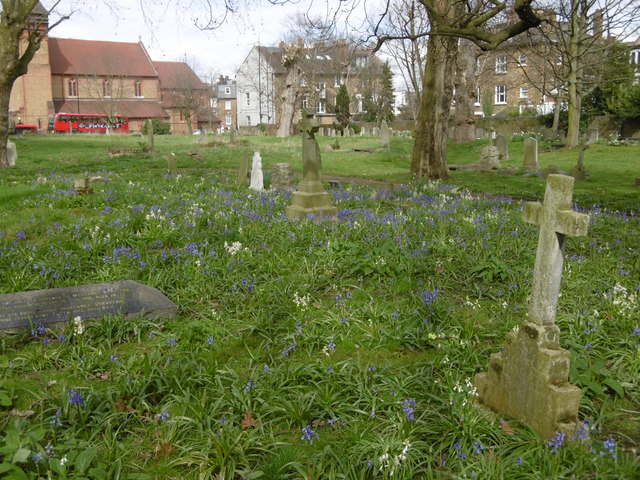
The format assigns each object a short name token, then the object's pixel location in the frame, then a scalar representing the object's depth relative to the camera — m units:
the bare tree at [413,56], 33.19
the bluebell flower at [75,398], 3.56
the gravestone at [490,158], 21.23
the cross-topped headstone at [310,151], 10.04
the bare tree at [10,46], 16.83
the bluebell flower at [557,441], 2.98
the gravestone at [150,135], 27.64
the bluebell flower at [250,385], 3.77
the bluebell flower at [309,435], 3.24
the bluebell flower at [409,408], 3.35
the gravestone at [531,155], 21.23
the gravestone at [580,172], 17.82
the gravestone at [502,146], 25.31
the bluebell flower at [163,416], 3.50
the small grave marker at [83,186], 11.39
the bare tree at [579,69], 20.54
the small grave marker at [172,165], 17.08
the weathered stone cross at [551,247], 3.28
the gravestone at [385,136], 32.30
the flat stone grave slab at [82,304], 4.92
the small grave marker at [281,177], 13.66
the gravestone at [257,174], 13.67
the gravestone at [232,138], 34.99
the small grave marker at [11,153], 19.91
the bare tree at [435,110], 16.11
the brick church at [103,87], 66.44
